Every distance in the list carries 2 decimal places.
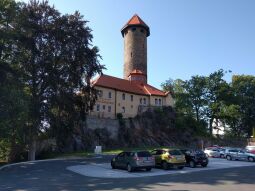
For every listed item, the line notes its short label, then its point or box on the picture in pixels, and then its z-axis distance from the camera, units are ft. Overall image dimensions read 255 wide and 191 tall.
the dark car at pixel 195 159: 54.04
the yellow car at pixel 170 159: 49.89
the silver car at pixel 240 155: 71.88
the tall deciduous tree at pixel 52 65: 71.35
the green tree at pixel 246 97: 148.42
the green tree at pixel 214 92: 135.93
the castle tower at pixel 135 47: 156.68
